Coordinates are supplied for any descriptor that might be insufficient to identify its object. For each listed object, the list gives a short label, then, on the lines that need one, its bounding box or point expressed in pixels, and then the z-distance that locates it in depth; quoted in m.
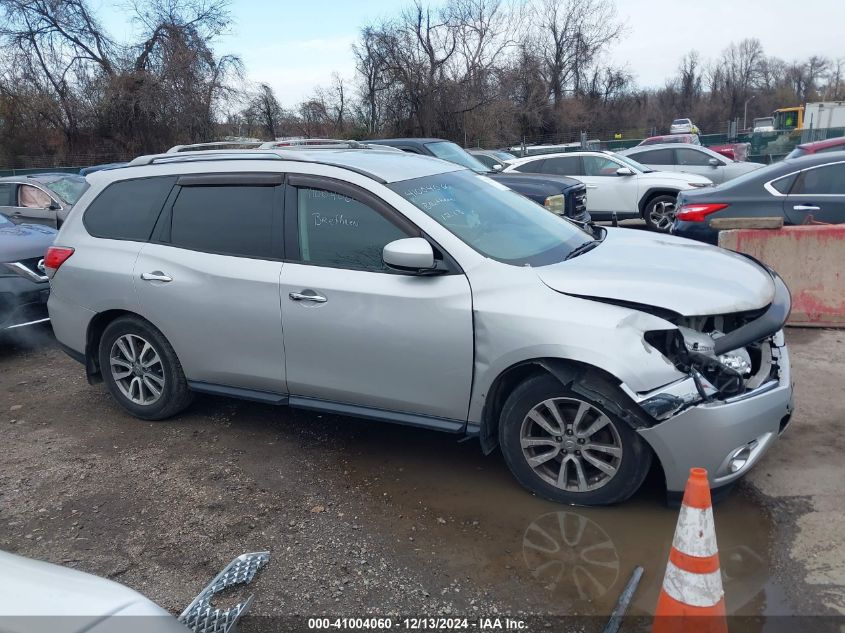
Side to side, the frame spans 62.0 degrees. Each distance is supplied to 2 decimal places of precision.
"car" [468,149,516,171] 19.27
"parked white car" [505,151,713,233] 12.20
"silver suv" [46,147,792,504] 3.43
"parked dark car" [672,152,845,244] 7.02
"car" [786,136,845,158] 10.65
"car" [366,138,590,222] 8.84
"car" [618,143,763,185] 14.66
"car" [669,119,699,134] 37.37
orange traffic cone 2.50
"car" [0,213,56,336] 6.65
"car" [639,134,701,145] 24.44
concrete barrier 6.23
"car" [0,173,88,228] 11.68
